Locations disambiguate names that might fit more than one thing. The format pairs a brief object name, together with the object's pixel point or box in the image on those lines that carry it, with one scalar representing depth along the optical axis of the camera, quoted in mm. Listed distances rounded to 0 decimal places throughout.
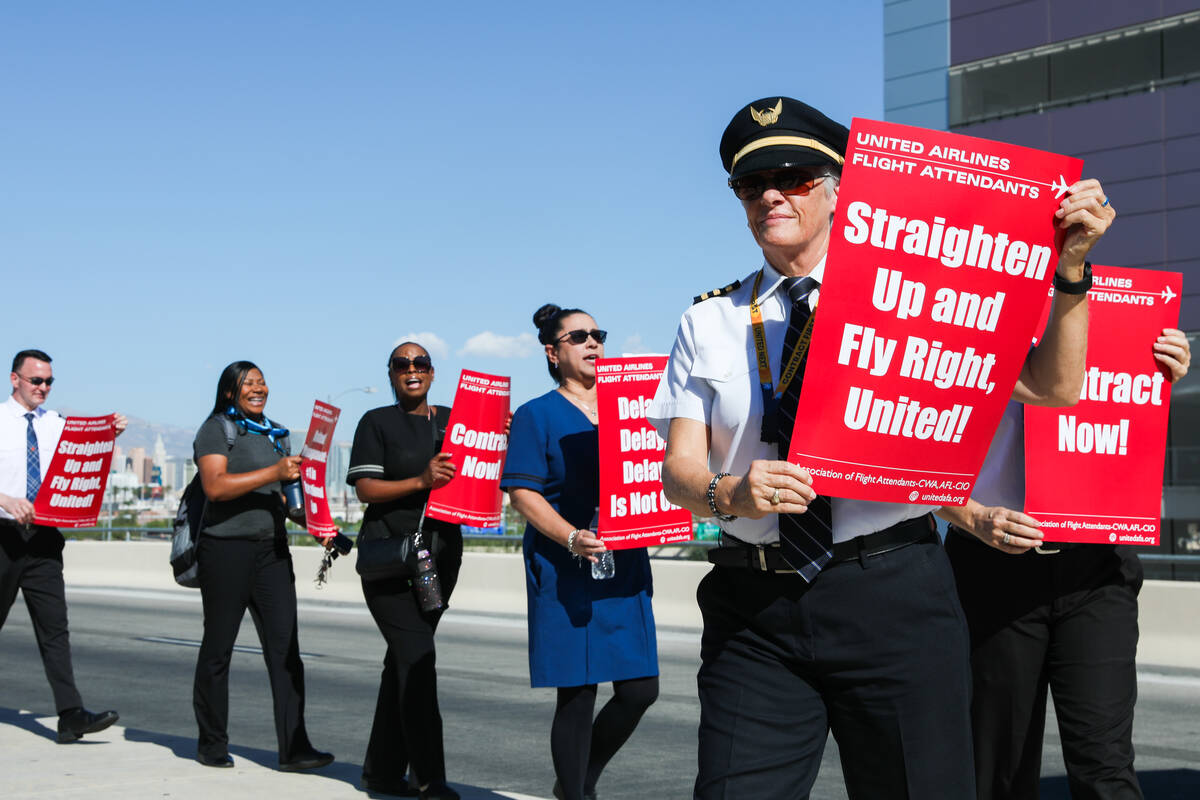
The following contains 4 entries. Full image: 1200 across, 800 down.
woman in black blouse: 6469
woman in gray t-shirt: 7195
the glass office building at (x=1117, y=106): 38250
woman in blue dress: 5695
